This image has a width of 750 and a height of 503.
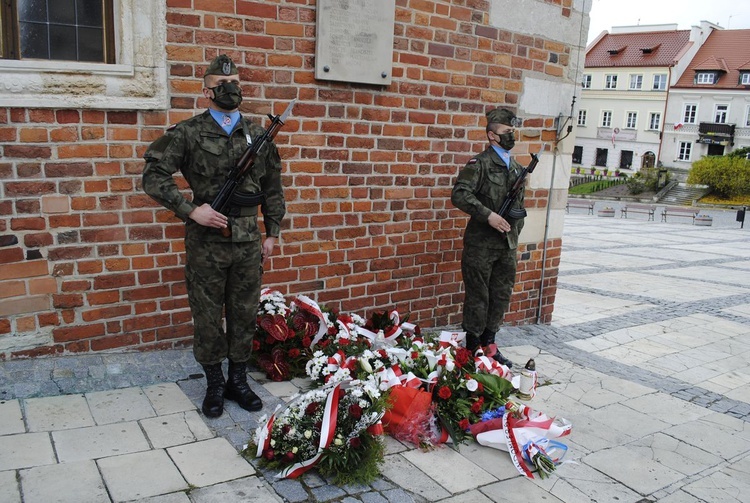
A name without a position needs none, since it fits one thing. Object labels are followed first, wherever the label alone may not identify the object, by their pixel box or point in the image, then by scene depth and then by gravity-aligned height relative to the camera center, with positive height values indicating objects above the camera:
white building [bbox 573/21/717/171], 48.00 +5.64
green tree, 35.28 -0.53
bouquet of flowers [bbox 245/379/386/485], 3.11 -1.50
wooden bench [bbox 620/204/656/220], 24.69 -2.51
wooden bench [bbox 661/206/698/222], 23.95 -2.01
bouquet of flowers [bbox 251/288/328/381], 4.30 -1.36
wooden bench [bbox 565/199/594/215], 27.25 -2.55
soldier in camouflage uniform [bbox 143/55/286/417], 3.46 -0.46
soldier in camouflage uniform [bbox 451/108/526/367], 4.77 -0.61
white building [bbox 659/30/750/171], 45.19 +4.52
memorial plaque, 4.62 +0.81
